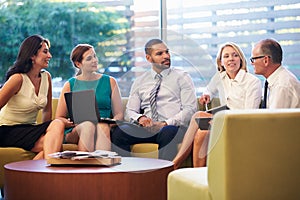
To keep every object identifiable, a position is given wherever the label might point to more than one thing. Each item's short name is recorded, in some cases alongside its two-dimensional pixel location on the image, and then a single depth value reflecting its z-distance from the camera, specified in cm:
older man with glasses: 407
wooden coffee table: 329
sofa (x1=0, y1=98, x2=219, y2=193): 437
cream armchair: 256
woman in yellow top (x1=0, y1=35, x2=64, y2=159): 447
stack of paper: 353
